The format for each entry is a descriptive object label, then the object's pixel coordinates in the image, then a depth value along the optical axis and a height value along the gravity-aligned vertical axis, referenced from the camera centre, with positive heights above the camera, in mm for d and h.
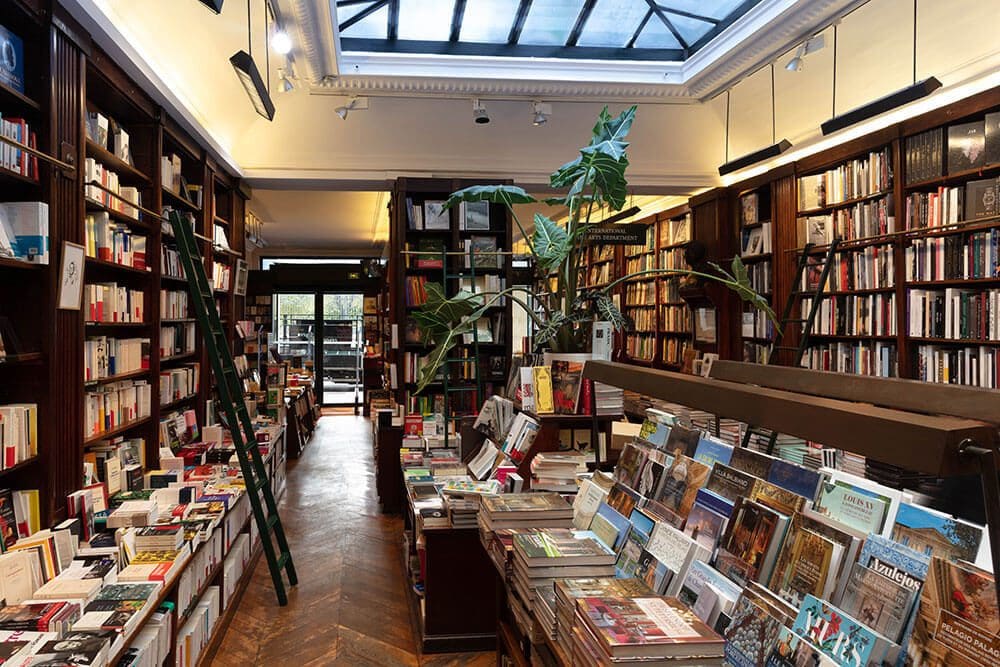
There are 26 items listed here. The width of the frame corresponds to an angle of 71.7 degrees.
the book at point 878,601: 1087 -450
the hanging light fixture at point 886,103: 3676 +1250
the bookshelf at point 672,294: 7297 +369
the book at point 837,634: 1069 -499
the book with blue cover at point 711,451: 1725 -317
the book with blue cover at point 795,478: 1408 -318
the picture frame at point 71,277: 2820 +214
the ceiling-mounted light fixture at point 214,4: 2723 +1282
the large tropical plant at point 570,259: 3783 +391
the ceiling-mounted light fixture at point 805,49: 4340 +1788
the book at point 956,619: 952 -418
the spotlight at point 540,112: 5570 +1746
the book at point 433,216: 6219 +1007
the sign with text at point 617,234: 4297 +612
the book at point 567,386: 3461 -296
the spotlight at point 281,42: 4000 +1677
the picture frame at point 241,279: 6219 +451
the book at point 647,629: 1237 -566
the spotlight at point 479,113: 5566 +1744
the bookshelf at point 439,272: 6176 +509
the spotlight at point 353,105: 5336 +1724
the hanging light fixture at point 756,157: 5051 +1284
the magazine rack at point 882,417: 844 -135
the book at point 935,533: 1086 -338
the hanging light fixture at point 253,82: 3365 +1278
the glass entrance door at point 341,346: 13312 -353
